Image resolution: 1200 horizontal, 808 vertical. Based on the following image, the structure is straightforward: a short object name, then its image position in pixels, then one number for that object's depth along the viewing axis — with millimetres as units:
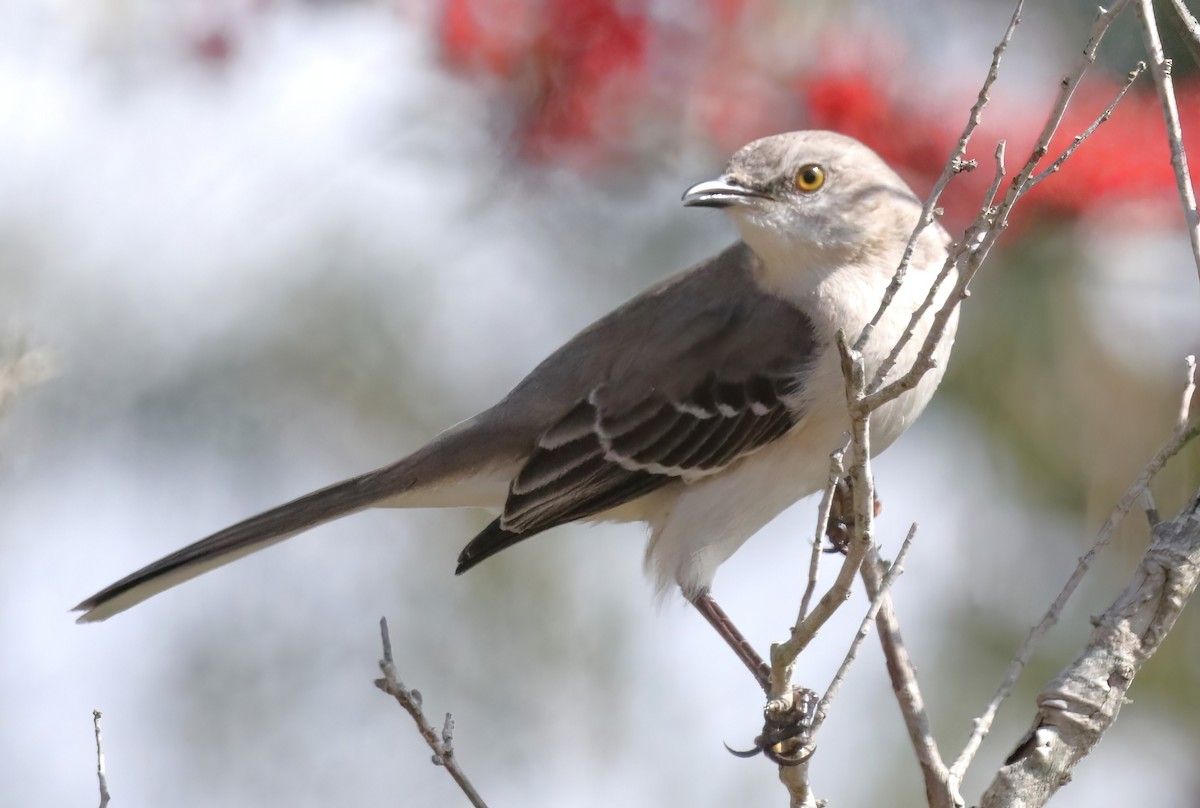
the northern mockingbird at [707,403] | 7844
